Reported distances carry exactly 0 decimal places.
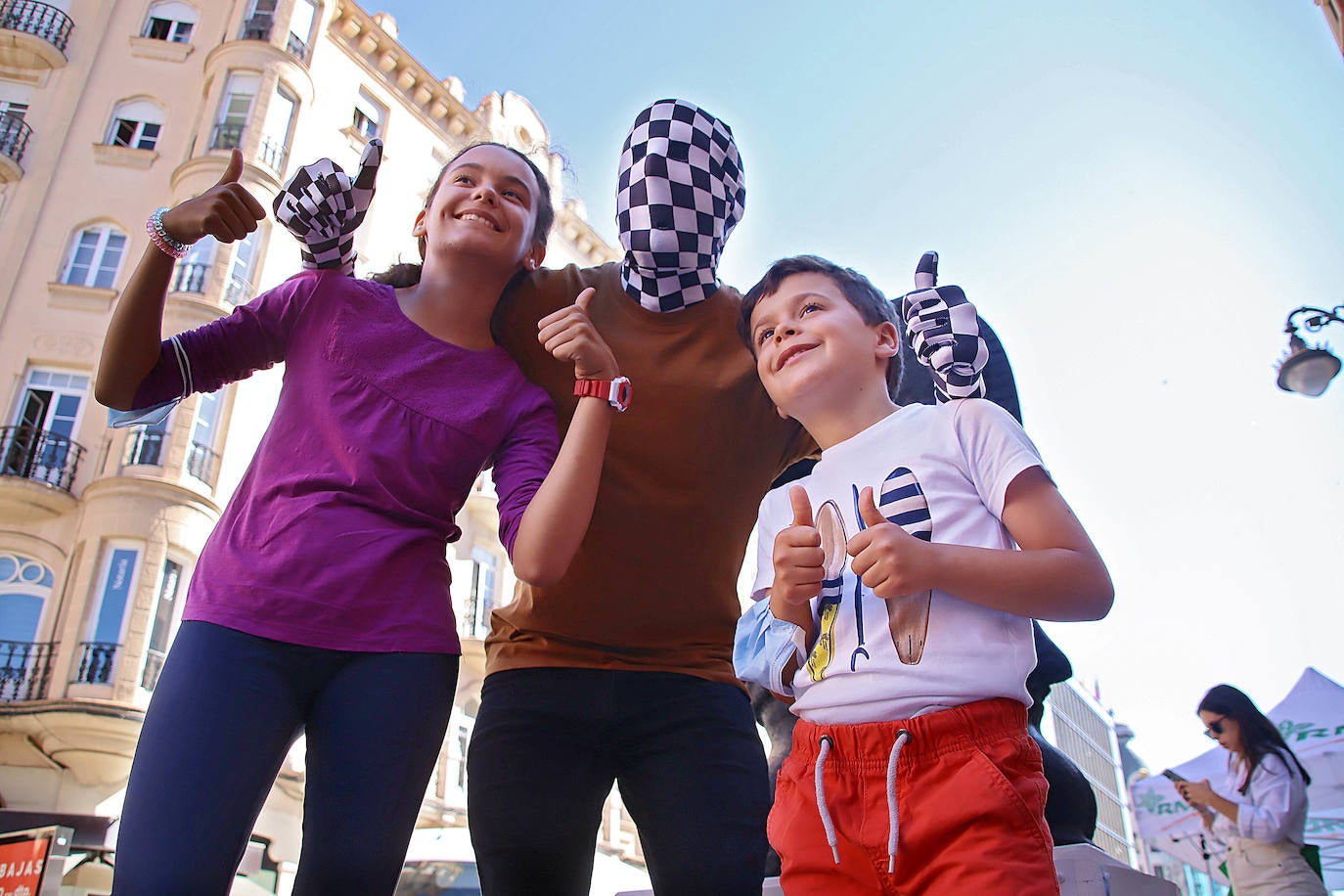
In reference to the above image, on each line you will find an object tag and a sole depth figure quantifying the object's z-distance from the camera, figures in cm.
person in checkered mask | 169
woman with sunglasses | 404
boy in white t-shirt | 126
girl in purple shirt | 142
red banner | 555
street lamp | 778
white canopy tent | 737
